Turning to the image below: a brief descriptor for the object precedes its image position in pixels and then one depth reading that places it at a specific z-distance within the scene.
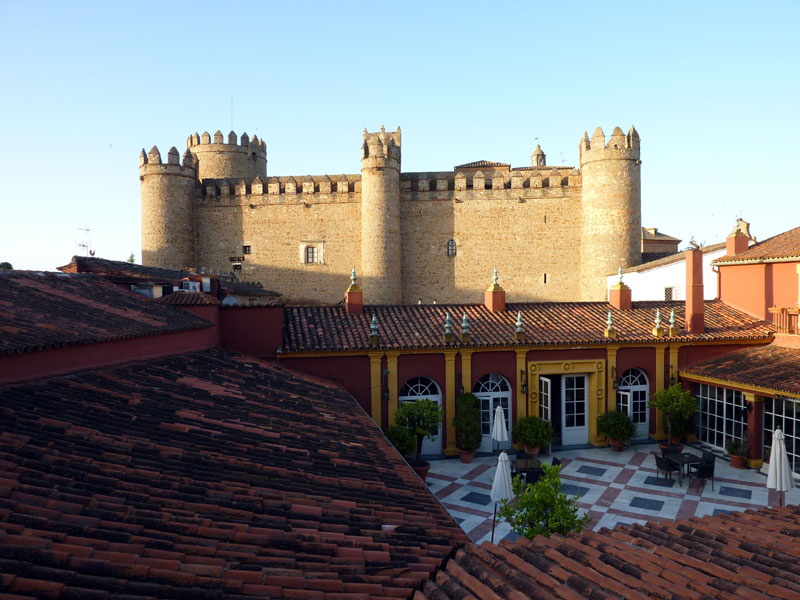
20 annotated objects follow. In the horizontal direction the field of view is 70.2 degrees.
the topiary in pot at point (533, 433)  14.98
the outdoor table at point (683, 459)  12.83
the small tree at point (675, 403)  14.98
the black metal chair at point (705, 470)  12.60
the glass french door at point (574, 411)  16.27
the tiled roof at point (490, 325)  15.29
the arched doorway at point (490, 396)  15.89
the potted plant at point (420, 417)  13.83
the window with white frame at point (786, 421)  13.05
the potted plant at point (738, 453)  14.12
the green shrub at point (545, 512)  7.57
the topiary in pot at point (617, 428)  15.54
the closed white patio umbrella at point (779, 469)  9.67
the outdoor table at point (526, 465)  12.50
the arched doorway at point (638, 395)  16.53
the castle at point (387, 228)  31.33
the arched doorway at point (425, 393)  15.52
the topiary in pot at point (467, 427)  14.95
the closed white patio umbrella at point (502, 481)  8.88
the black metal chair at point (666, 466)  12.93
